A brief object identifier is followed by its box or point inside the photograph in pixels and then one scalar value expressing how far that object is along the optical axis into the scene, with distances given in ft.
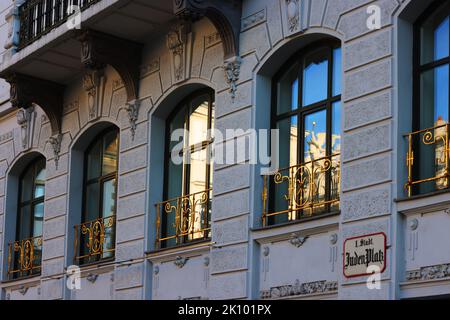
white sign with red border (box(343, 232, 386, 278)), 46.18
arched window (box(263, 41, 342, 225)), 51.85
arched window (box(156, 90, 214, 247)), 60.08
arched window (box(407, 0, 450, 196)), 45.98
